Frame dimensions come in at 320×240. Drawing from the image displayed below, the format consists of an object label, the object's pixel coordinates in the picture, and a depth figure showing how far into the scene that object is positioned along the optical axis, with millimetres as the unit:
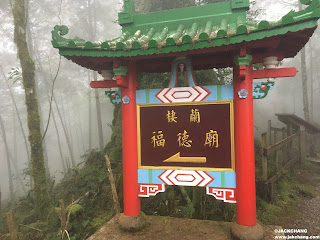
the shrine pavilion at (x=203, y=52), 2814
